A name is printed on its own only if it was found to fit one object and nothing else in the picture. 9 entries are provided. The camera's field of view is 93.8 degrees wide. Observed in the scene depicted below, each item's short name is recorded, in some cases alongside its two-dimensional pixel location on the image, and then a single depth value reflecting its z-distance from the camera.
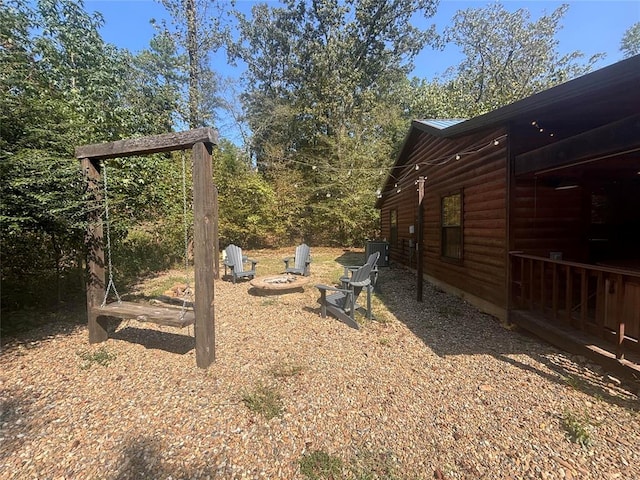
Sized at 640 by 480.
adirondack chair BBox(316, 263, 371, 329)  4.52
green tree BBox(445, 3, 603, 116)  17.23
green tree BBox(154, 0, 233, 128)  14.14
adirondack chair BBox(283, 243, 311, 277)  8.09
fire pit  6.05
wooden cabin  2.80
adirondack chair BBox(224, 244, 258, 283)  7.64
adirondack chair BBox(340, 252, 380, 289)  4.97
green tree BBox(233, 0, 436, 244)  16.50
